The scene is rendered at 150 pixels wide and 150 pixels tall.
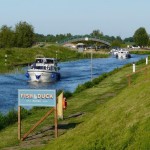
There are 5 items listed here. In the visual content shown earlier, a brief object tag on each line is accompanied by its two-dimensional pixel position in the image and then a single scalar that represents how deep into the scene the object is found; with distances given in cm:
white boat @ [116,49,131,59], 12410
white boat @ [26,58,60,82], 6053
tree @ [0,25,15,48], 12169
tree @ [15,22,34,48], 12594
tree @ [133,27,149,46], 19138
